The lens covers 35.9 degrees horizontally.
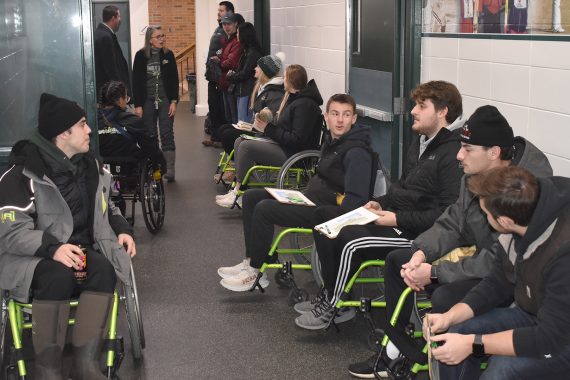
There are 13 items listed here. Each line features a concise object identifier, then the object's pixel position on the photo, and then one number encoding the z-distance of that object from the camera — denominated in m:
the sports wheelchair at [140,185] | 5.83
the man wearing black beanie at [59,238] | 3.42
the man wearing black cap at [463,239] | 3.21
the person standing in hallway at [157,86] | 7.84
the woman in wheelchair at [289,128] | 5.99
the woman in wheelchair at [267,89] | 6.72
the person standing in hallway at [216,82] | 9.67
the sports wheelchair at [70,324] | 3.35
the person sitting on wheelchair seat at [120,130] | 5.79
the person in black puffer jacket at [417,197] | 3.83
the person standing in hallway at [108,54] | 7.15
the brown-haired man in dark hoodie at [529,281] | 2.58
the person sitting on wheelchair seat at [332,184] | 4.37
